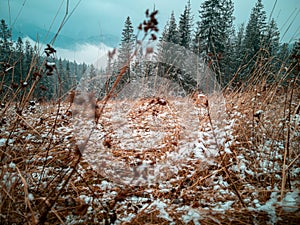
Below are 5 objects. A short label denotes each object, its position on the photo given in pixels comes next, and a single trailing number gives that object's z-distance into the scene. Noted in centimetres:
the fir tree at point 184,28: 1897
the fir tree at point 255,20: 2062
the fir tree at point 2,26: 2171
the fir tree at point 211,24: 1470
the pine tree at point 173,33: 1614
